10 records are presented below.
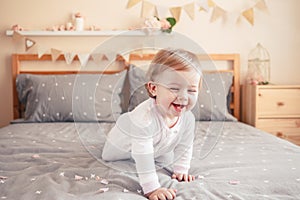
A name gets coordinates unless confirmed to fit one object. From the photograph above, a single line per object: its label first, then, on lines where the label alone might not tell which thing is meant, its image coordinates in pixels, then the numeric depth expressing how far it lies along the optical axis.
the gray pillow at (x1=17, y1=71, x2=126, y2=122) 2.87
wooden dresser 2.98
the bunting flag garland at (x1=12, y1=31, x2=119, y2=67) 3.16
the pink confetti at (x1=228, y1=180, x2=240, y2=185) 1.35
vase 3.16
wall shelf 3.15
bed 1.28
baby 1.18
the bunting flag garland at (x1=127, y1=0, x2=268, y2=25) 3.22
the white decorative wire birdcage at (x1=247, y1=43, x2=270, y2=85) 3.16
